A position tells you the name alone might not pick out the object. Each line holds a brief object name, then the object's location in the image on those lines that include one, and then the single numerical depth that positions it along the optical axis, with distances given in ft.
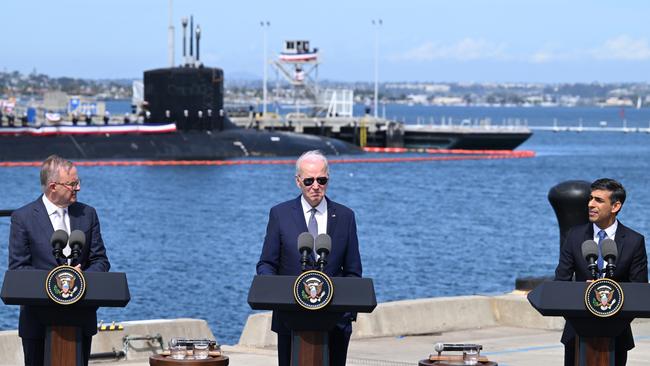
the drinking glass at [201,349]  58.70
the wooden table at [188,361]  57.41
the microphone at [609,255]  53.06
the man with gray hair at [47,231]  56.95
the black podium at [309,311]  52.49
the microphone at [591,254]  53.42
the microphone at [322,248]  52.37
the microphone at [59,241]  53.42
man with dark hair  58.13
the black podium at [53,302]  53.57
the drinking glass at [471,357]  58.54
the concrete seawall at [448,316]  95.76
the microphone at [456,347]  58.85
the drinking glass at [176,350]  58.51
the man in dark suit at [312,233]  56.24
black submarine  498.28
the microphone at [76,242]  53.83
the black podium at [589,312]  53.52
